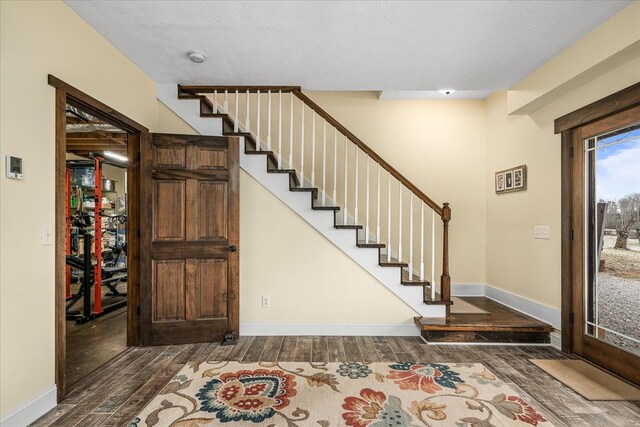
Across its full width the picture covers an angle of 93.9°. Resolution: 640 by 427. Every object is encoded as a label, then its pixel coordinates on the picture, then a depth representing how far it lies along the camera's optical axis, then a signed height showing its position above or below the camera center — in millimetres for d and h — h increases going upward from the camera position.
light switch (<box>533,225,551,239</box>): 3296 -201
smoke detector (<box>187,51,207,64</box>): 2835 +1518
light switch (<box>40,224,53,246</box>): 2088 -147
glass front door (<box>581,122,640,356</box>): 2465 -232
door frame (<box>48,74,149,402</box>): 2197 +100
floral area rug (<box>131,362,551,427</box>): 2000 -1378
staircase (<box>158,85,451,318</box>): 3443 +283
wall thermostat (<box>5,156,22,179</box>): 1848 +299
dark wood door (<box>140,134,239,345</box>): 3184 -264
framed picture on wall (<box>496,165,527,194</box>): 3689 +451
